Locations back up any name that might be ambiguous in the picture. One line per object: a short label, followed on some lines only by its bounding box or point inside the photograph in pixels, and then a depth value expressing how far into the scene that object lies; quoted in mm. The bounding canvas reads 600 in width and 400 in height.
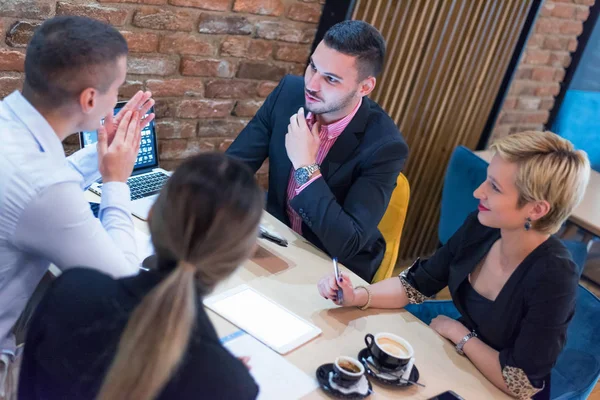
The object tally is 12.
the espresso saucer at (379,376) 1363
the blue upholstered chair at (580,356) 1677
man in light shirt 1147
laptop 1875
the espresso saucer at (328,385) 1279
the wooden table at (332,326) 1401
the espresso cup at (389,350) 1365
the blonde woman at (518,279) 1490
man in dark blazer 1887
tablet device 1410
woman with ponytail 859
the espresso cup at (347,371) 1284
